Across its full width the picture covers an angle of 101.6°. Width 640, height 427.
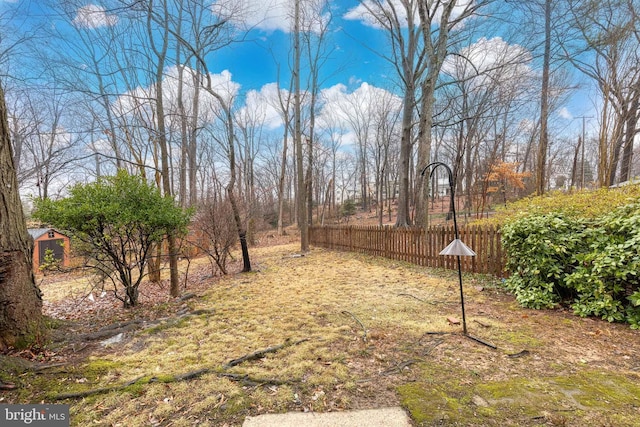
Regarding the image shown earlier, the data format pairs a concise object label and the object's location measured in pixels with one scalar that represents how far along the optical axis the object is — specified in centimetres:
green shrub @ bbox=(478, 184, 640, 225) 350
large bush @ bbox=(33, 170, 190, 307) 351
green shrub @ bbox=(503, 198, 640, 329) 297
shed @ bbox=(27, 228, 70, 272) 1020
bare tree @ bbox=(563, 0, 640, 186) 603
